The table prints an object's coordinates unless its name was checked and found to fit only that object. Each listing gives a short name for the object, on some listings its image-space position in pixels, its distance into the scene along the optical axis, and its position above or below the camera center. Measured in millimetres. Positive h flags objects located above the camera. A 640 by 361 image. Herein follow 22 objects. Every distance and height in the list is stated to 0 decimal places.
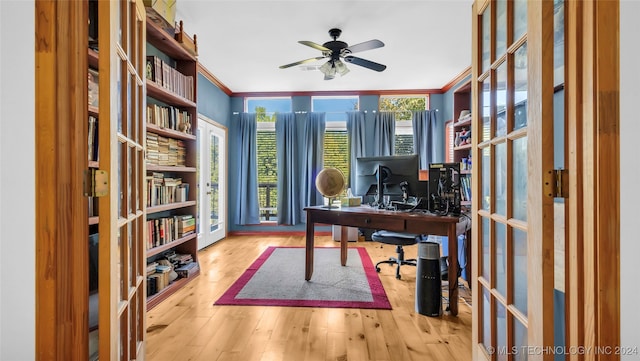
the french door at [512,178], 905 +6
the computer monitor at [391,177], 2671 +30
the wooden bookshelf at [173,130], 2533 +471
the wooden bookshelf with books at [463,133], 3677 +613
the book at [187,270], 2906 -872
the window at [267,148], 5477 +607
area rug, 2424 -977
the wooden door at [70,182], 829 +1
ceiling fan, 2896 +1316
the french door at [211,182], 4445 -8
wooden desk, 2201 -347
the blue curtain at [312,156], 5312 +444
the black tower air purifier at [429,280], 2178 -737
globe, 2871 -21
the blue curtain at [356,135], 5266 +801
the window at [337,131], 5391 +901
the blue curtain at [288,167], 5340 +250
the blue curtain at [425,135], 5168 +788
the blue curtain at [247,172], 5348 +165
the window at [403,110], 5336 +1259
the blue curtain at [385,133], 5227 +833
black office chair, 2943 -597
